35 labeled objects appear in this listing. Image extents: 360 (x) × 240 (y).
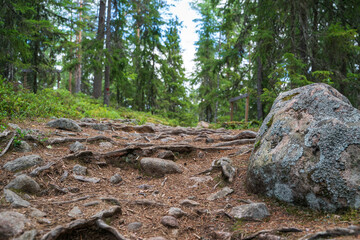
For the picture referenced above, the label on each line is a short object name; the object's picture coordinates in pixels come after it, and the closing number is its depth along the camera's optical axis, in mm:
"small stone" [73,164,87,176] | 3967
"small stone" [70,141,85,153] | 4663
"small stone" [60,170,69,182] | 3655
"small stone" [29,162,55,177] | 3465
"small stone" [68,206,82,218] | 2582
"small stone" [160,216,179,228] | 2702
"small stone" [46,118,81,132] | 6152
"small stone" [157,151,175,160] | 5051
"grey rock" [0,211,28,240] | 2072
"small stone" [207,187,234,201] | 3422
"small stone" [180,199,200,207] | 3193
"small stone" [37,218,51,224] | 2318
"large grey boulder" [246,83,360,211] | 2498
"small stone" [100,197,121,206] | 3025
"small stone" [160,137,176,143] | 6502
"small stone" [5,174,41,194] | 3005
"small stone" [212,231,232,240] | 2431
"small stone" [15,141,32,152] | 4227
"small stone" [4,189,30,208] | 2591
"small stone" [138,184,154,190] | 3846
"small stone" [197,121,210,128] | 13844
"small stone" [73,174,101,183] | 3793
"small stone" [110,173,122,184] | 3961
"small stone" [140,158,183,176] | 4457
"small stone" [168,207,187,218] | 2910
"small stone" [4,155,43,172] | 3536
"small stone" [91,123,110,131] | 7094
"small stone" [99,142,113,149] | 5303
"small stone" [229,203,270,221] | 2672
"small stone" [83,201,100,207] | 2874
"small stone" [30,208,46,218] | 2425
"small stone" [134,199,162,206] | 3143
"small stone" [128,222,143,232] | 2611
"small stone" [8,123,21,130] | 5203
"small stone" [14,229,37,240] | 2037
